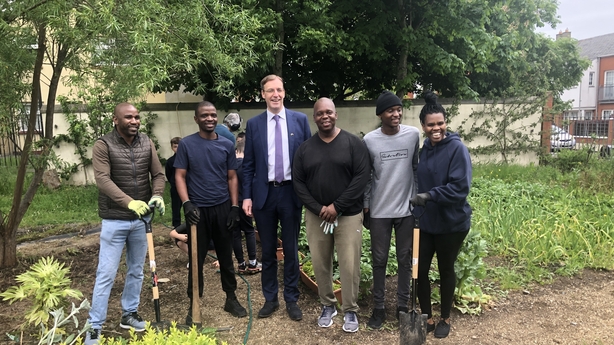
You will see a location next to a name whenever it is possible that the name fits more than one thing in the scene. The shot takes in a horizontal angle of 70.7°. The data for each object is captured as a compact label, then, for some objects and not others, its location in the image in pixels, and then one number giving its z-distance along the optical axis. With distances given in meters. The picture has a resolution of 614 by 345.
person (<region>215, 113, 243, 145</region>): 5.42
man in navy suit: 3.66
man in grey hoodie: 3.45
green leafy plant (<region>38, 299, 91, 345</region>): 2.66
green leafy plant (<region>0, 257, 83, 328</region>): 2.98
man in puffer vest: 3.23
